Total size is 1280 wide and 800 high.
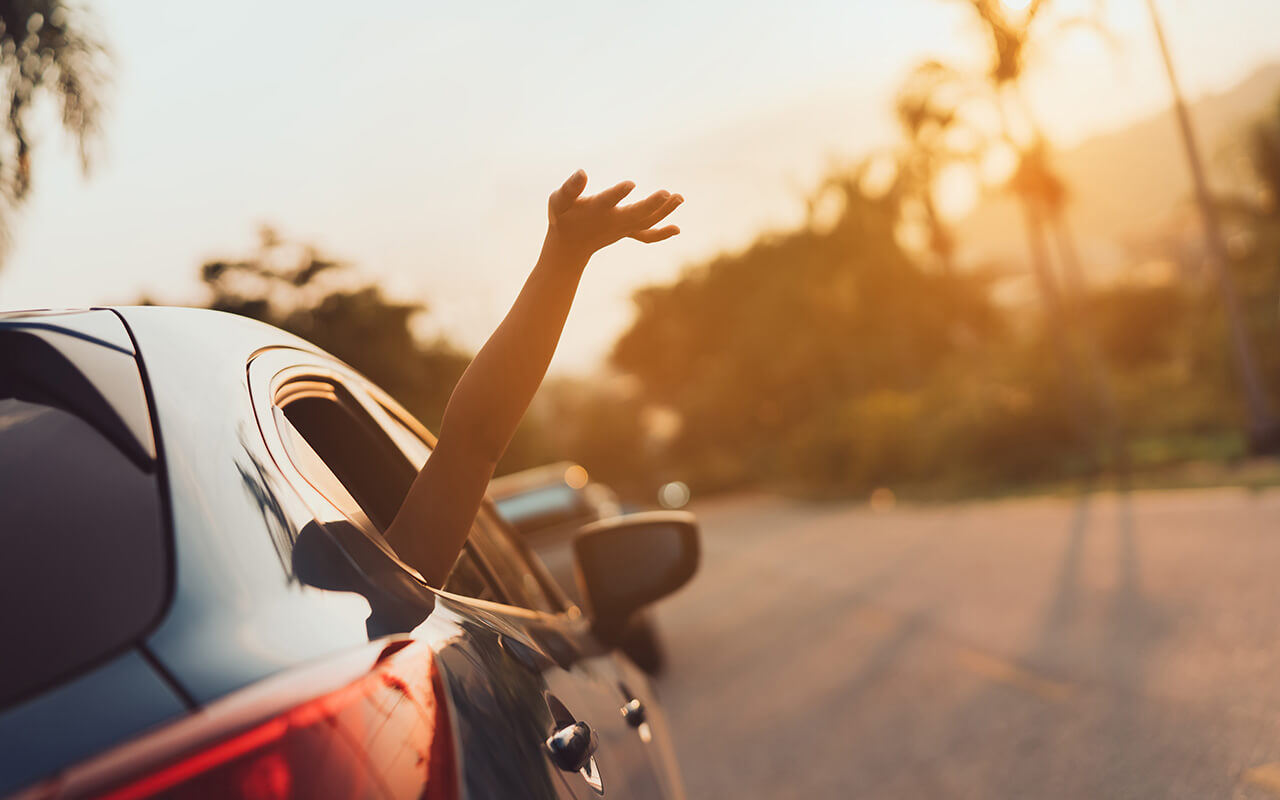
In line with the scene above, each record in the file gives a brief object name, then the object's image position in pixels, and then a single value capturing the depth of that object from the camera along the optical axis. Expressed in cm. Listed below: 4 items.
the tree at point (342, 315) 1878
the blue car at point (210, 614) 97
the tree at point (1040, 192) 2747
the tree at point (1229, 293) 2161
